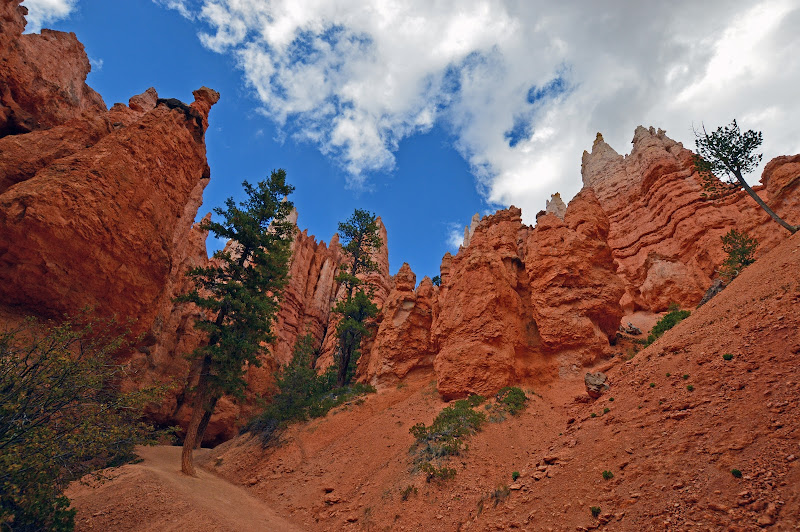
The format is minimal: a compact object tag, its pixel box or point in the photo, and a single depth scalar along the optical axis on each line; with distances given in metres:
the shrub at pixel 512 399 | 17.25
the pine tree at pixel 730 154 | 24.44
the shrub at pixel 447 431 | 14.88
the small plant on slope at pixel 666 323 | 20.30
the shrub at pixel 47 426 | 8.00
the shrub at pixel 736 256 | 22.67
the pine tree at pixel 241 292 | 18.67
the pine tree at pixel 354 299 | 30.28
